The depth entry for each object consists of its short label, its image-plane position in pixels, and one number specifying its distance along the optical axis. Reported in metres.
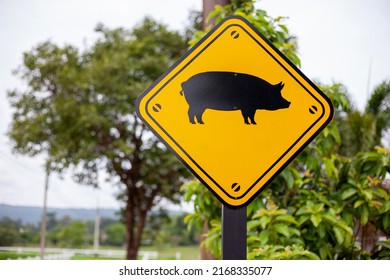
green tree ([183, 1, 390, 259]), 2.98
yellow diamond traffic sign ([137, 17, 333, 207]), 1.51
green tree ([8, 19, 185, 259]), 11.52
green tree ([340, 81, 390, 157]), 7.82
